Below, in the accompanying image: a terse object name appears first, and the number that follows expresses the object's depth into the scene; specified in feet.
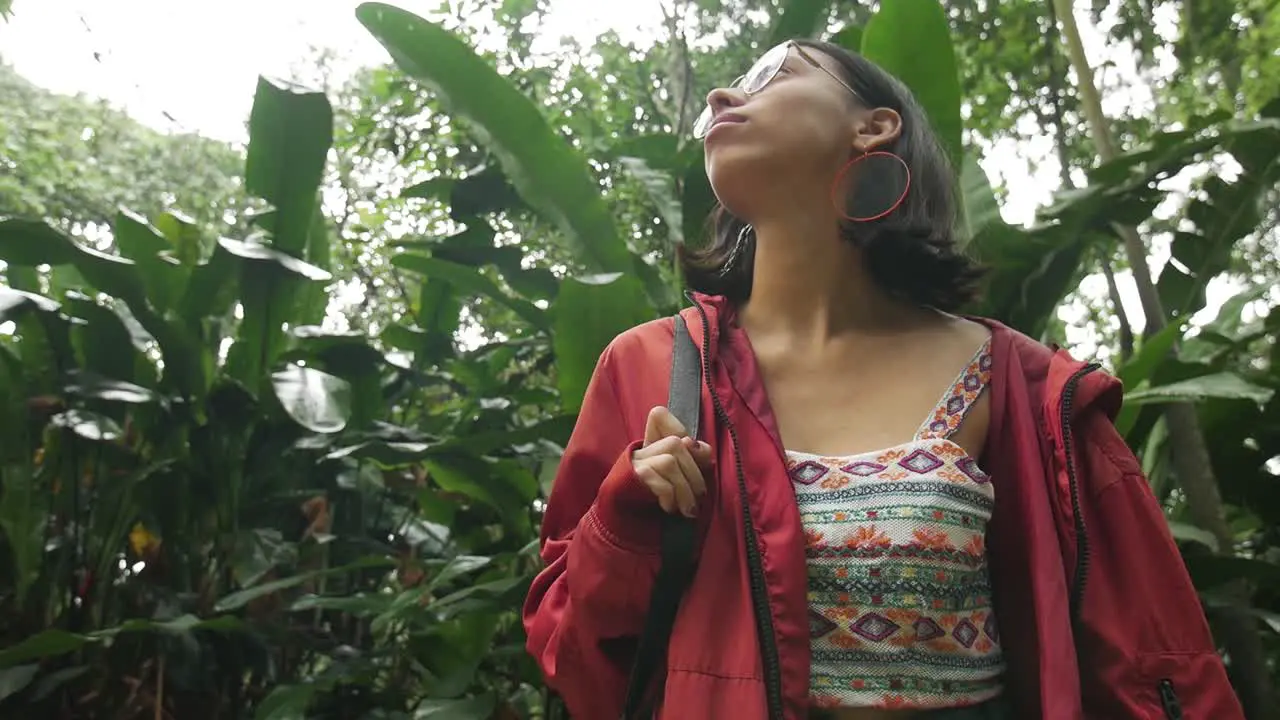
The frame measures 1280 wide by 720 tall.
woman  2.43
